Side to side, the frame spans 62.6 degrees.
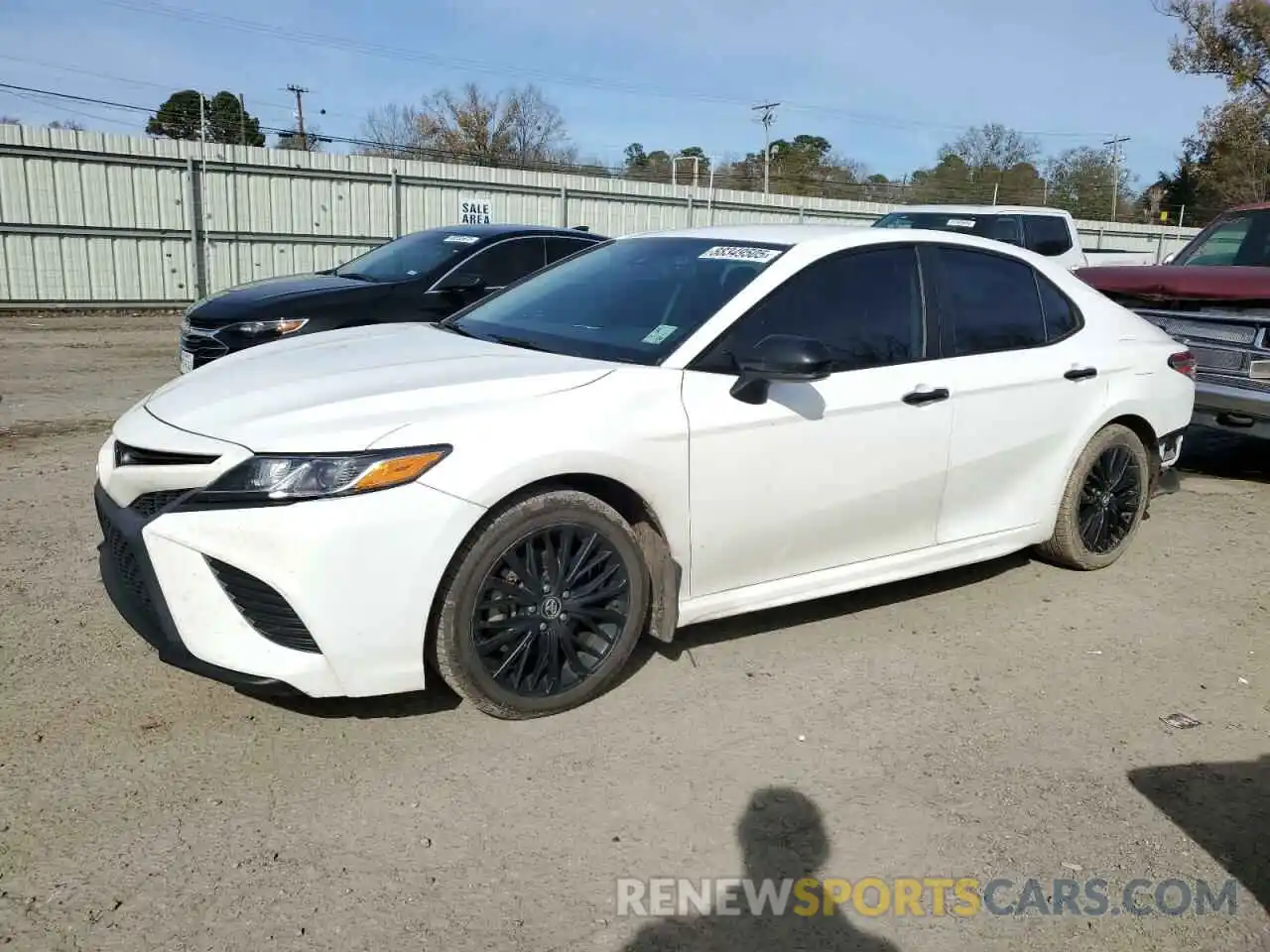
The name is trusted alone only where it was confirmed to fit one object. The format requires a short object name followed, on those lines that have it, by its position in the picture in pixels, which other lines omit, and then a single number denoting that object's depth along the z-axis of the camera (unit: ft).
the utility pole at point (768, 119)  195.60
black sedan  24.67
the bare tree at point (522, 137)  173.78
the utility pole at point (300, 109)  186.19
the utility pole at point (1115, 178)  187.02
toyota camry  10.07
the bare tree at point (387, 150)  137.08
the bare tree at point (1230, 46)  109.09
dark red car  22.45
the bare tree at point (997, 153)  187.11
